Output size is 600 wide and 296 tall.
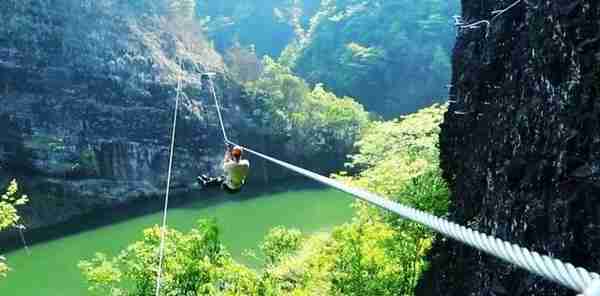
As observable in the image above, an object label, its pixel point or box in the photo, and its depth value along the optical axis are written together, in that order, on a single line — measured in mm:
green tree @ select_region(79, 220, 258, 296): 12109
